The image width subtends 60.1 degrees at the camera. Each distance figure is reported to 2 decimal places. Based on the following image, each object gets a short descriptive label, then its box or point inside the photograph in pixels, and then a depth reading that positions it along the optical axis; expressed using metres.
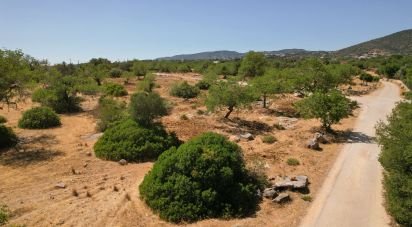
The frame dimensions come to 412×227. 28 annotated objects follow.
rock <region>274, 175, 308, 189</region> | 16.52
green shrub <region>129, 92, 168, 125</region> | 22.95
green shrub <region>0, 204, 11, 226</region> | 8.34
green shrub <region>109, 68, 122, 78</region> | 69.69
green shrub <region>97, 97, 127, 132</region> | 26.47
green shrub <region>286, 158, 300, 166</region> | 20.03
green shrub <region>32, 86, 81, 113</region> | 34.69
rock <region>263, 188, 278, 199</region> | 15.77
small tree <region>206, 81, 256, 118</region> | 29.61
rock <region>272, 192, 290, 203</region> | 15.33
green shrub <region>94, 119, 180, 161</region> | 20.64
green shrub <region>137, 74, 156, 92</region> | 47.00
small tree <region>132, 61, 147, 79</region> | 70.12
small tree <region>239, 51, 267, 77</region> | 61.19
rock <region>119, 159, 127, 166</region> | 20.02
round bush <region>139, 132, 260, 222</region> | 14.27
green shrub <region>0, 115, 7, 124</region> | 28.94
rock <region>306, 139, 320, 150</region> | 23.09
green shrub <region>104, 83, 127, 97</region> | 44.34
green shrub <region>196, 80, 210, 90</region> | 53.26
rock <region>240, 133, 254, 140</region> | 25.39
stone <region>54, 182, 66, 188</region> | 16.68
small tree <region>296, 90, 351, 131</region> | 26.34
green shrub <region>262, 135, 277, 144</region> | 24.55
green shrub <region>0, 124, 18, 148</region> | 22.88
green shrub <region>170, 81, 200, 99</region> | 44.81
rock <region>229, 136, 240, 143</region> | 24.78
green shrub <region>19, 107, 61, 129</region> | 27.62
